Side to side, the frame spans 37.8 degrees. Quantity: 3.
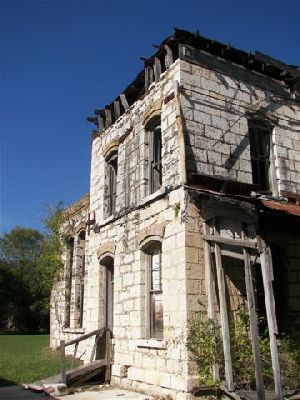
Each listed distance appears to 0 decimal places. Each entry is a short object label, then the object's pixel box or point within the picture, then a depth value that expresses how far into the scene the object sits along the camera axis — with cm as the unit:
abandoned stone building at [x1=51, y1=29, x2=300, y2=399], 852
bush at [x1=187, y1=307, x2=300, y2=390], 802
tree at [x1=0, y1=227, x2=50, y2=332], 3919
